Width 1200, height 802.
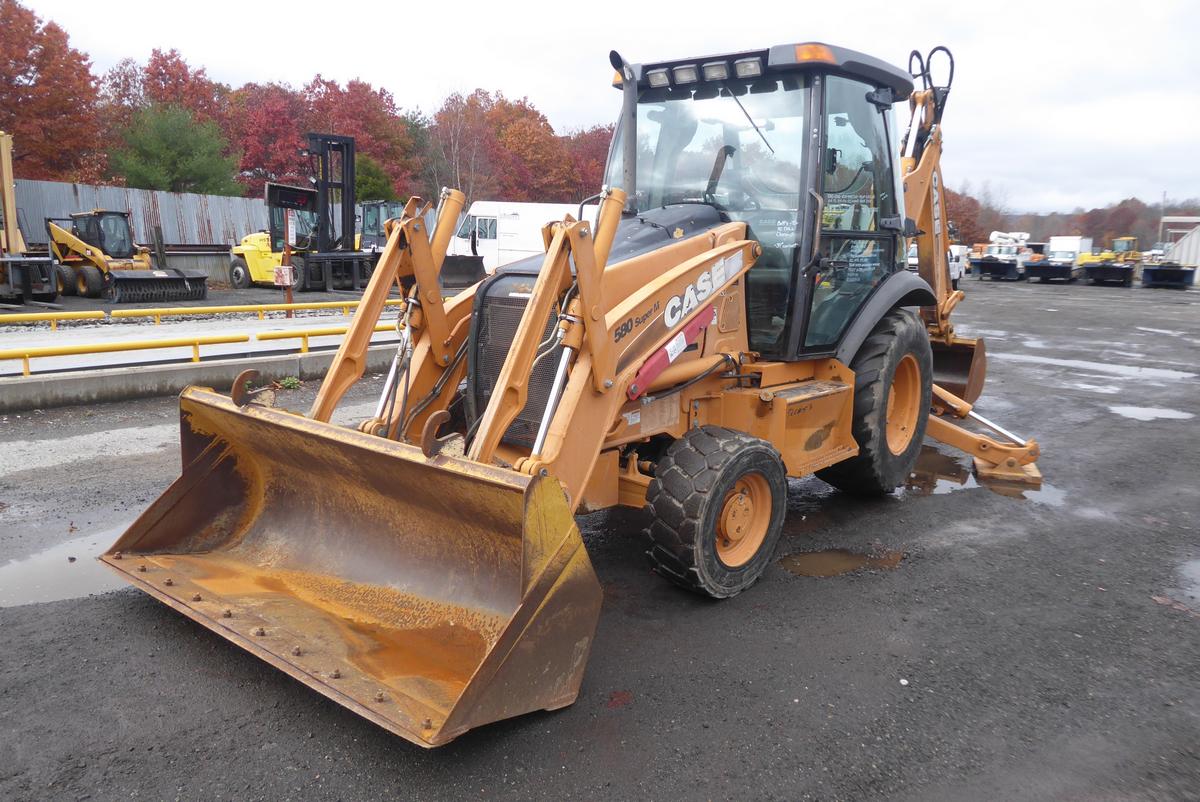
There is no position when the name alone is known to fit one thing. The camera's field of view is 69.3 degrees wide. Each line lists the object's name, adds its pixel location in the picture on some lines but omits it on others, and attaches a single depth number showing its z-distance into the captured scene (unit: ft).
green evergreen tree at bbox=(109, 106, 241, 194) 102.83
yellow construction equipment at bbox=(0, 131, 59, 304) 60.49
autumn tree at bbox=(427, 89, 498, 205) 126.62
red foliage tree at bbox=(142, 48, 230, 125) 128.88
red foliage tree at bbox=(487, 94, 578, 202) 142.31
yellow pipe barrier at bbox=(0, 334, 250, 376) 27.84
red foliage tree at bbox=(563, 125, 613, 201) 149.18
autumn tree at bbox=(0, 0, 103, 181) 86.84
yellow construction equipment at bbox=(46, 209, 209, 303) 66.74
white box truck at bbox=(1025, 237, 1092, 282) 132.77
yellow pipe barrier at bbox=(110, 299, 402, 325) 33.43
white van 81.20
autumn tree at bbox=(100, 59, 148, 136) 128.16
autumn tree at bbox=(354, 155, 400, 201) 117.39
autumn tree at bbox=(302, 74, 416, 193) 124.36
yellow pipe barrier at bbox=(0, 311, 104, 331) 31.49
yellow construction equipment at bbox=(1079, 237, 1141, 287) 123.75
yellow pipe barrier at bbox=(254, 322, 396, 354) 33.91
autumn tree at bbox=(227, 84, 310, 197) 124.47
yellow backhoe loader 11.12
